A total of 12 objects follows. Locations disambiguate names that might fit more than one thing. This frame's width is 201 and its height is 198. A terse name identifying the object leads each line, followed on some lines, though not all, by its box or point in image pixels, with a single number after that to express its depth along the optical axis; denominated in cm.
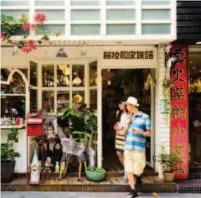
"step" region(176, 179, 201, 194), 795
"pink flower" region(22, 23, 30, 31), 741
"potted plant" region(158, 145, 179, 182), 819
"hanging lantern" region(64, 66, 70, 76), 914
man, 743
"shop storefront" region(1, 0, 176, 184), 762
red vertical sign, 848
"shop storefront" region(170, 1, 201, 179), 789
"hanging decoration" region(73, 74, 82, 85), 917
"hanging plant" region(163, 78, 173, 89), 827
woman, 828
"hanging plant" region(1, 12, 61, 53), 747
